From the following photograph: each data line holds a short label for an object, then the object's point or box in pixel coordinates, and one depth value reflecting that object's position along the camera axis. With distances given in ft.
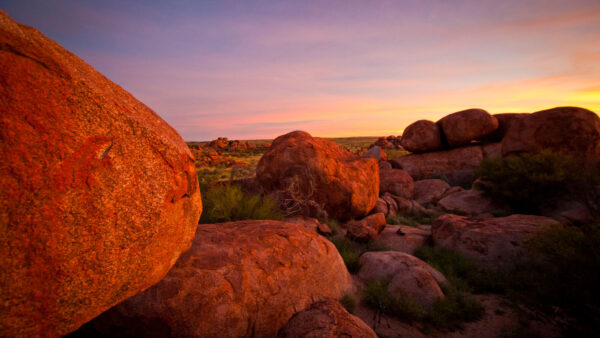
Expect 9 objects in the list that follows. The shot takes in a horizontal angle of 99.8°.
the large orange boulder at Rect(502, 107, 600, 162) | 30.25
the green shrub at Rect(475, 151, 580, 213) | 24.17
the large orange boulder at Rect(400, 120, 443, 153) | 55.42
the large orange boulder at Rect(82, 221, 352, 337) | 7.64
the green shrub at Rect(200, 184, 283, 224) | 17.31
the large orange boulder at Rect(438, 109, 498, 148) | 51.80
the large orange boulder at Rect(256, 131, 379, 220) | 23.13
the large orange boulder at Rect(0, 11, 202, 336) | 4.19
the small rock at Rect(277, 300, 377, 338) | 6.40
